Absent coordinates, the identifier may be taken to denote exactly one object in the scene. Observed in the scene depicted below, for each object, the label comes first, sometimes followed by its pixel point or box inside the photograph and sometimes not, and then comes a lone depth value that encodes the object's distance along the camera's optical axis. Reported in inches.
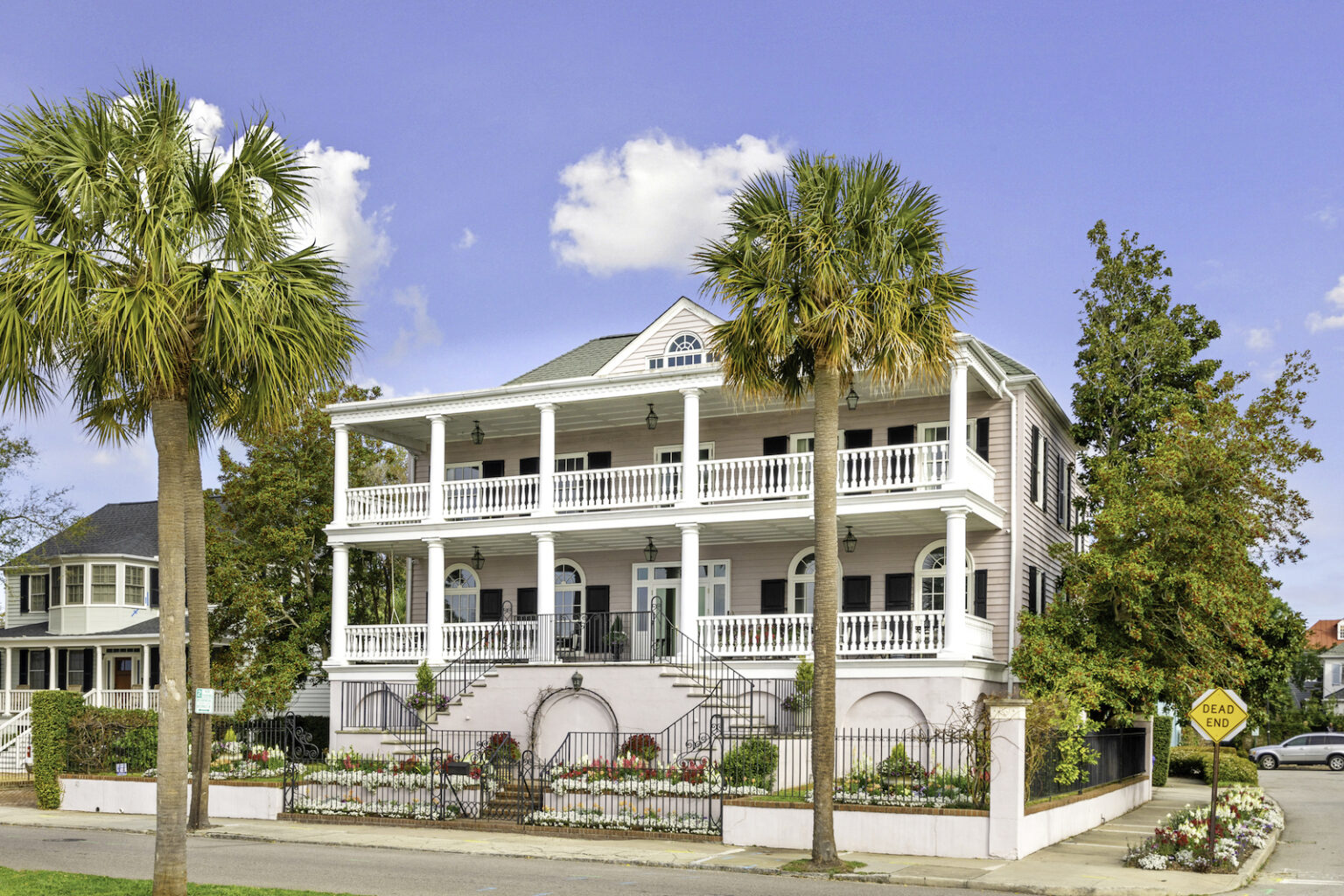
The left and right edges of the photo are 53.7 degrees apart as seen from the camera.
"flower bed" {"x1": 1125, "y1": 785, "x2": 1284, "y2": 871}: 645.9
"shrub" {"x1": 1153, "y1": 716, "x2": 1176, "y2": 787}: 1327.5
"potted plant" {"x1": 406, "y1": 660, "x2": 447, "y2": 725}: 1062.4
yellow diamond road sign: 618.2
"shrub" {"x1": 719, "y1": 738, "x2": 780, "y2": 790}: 811.4
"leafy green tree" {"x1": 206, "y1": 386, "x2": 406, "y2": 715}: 1269.7
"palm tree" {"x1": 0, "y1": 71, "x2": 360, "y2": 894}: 489.4
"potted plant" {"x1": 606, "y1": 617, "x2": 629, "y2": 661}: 1088.8
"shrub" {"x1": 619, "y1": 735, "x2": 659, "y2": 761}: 892.0
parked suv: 1902.1
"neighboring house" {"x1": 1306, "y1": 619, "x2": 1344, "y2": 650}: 3528.5
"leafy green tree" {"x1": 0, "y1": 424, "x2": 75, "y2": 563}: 1539.1
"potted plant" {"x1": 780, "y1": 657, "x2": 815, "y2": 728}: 932.6
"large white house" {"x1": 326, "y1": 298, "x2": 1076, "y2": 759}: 971.9
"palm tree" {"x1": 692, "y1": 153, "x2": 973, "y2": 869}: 669.9
